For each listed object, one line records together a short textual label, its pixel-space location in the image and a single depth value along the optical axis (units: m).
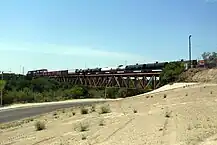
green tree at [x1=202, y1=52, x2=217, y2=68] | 54.16
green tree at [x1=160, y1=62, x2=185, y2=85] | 53.59
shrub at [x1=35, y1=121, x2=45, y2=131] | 22.36
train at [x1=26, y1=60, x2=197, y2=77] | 65.93
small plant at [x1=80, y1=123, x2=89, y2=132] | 19.21
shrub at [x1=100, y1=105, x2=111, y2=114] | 26.54
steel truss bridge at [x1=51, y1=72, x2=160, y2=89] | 62.95
